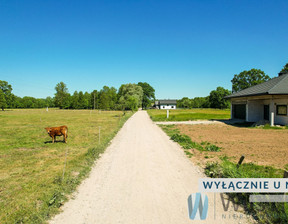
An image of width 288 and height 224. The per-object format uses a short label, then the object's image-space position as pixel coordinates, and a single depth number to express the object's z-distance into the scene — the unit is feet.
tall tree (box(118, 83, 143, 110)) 251.60
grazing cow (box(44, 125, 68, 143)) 40.48
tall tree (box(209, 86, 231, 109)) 268.21
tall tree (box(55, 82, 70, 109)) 321.32
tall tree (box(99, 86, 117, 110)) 239.01
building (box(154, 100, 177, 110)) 299.99
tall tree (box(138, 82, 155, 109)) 319.96
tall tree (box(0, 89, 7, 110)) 210.18
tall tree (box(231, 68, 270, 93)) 198.17
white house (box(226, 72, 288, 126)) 63.87
